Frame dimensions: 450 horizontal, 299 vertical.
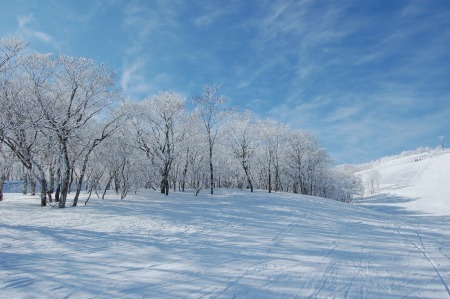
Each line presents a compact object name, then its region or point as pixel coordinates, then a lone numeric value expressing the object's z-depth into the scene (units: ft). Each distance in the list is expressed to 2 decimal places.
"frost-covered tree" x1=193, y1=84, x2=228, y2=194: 136.87
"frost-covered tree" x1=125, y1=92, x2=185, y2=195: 126.62
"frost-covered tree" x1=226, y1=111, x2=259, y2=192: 164.45
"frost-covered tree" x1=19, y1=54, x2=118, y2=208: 74.64
